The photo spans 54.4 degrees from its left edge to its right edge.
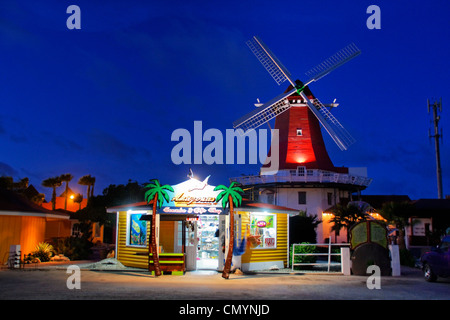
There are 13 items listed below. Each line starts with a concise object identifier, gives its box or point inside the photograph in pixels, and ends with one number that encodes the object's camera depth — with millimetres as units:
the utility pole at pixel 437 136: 58094
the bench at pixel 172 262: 17297
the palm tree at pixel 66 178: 72962
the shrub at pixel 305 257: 20080
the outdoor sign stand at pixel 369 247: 17906
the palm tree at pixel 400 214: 31500
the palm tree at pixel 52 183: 69688
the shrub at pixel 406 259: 22456
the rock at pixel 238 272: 17906
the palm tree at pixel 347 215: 33906
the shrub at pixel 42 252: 22417
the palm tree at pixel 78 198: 73112
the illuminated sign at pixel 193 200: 18172
